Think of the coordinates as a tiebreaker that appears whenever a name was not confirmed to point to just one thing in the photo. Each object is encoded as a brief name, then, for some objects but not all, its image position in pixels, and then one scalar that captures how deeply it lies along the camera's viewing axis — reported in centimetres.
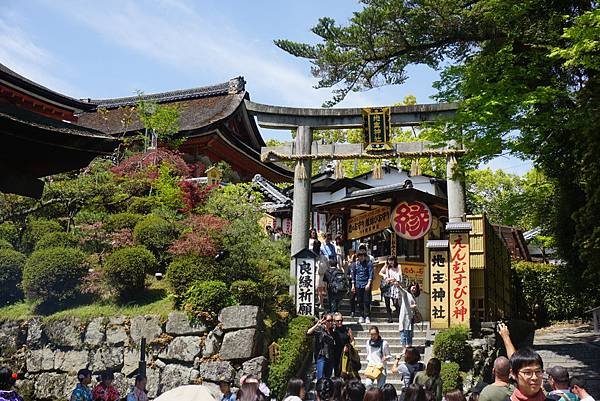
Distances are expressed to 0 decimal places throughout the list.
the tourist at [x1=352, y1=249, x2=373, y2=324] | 1599
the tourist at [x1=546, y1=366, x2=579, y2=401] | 562
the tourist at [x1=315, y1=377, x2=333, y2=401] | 760
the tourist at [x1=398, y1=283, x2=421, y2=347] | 1359
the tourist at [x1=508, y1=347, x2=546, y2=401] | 432
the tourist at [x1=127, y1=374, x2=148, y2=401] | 1000
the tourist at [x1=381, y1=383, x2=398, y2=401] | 680
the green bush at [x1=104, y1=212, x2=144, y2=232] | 1723
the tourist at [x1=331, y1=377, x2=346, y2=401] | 707
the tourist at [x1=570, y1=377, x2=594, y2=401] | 546
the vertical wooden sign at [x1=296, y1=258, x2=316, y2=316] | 1577
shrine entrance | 1788
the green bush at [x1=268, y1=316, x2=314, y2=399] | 1333
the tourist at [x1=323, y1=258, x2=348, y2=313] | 1619
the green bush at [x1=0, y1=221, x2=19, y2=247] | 1800
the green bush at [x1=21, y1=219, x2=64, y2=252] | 1770
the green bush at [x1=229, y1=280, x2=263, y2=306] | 1416
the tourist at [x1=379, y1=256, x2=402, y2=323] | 1564
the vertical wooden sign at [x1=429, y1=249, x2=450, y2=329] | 1441
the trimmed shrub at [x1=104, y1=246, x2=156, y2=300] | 1532
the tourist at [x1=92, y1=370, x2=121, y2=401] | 1046
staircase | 1380
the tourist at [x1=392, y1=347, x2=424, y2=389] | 863
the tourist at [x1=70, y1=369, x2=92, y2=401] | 992
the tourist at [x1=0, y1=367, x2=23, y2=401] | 599
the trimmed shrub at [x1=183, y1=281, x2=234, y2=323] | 1399
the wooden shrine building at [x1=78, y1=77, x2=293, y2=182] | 2762
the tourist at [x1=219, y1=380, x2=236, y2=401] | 988
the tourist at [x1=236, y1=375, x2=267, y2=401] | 788
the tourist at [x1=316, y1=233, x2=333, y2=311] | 1689
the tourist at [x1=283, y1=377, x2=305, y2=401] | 718
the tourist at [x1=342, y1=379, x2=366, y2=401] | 681
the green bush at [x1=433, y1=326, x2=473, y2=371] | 1294
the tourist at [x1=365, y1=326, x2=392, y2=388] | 1057
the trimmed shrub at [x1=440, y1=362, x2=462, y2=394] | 1188
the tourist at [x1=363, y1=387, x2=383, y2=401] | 577
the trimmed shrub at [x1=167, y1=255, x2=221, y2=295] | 1459
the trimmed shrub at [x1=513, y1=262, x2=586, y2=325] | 2772
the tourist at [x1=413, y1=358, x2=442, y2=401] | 778
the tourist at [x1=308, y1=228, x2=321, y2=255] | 1805
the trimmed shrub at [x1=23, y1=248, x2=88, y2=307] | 1567
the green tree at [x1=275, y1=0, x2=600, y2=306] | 1155
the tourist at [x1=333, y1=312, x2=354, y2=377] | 1147
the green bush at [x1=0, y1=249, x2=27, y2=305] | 1670
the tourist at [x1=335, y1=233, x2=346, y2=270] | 1823
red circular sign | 1920
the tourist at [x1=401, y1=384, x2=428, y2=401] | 633
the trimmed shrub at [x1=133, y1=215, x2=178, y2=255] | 1664
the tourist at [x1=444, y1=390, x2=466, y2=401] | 596
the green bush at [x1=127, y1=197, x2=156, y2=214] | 1950
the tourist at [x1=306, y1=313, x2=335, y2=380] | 1176
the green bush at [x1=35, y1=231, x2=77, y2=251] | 1662
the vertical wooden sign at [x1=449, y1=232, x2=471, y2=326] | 1424
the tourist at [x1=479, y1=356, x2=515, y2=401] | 498
